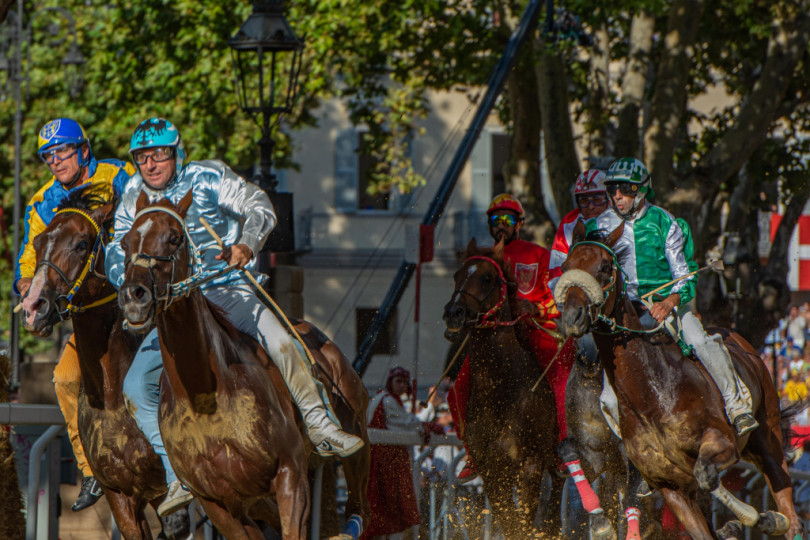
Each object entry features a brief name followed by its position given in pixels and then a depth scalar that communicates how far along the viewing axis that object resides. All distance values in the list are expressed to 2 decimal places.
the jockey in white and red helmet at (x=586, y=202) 19.56
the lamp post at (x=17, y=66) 38.34
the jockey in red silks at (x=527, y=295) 19.52
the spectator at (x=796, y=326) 43.50
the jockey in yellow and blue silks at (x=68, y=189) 15.80
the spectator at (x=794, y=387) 30.44
